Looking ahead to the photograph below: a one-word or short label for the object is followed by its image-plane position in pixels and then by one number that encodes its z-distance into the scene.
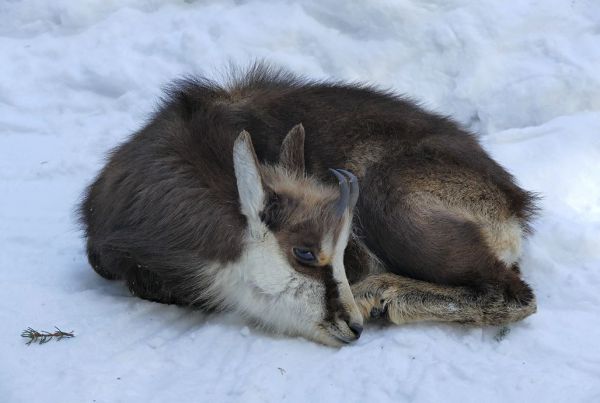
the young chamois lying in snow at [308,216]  9.57
